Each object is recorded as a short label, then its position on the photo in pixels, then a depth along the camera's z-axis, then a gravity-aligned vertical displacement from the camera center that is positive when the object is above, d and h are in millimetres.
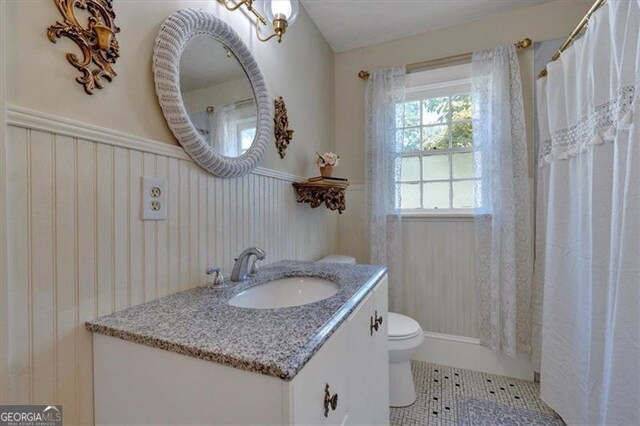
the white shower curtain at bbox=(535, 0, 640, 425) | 971 -64
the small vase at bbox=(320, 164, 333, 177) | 1775 +225
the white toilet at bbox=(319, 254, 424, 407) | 1556 -834
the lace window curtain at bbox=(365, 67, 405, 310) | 2061 +196
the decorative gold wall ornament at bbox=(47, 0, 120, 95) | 668 +406
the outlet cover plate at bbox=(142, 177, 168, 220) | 833 +21
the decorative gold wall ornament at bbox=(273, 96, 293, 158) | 1504 +420
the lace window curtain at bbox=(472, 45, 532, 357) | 1790 +42
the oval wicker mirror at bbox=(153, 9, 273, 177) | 899 +420
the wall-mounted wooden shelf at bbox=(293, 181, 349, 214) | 1685 +87
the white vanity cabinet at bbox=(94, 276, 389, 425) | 502 -360
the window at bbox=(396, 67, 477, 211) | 2023 +442
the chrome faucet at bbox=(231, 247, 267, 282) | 1053 -212
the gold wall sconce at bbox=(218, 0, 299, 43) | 1209 +867
